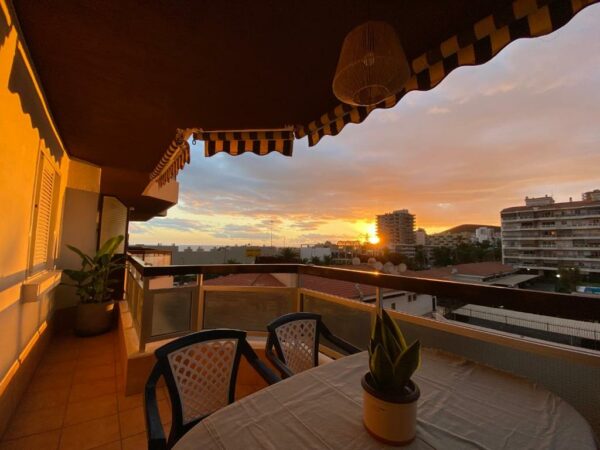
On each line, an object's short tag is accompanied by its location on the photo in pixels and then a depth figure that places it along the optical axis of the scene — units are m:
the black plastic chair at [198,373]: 1.31
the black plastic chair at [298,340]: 1.67
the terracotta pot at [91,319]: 4.11
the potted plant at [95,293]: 4.12
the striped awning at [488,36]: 1.25
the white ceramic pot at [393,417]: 0.80
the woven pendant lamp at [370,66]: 1.31
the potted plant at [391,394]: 0.80
